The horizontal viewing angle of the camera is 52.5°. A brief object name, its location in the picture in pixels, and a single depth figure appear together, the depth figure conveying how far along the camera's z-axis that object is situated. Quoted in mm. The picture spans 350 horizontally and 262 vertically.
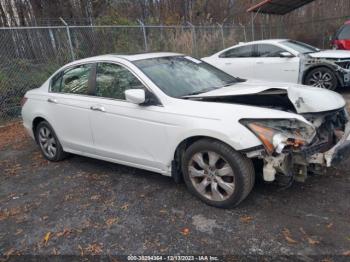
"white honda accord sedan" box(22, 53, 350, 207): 3393
